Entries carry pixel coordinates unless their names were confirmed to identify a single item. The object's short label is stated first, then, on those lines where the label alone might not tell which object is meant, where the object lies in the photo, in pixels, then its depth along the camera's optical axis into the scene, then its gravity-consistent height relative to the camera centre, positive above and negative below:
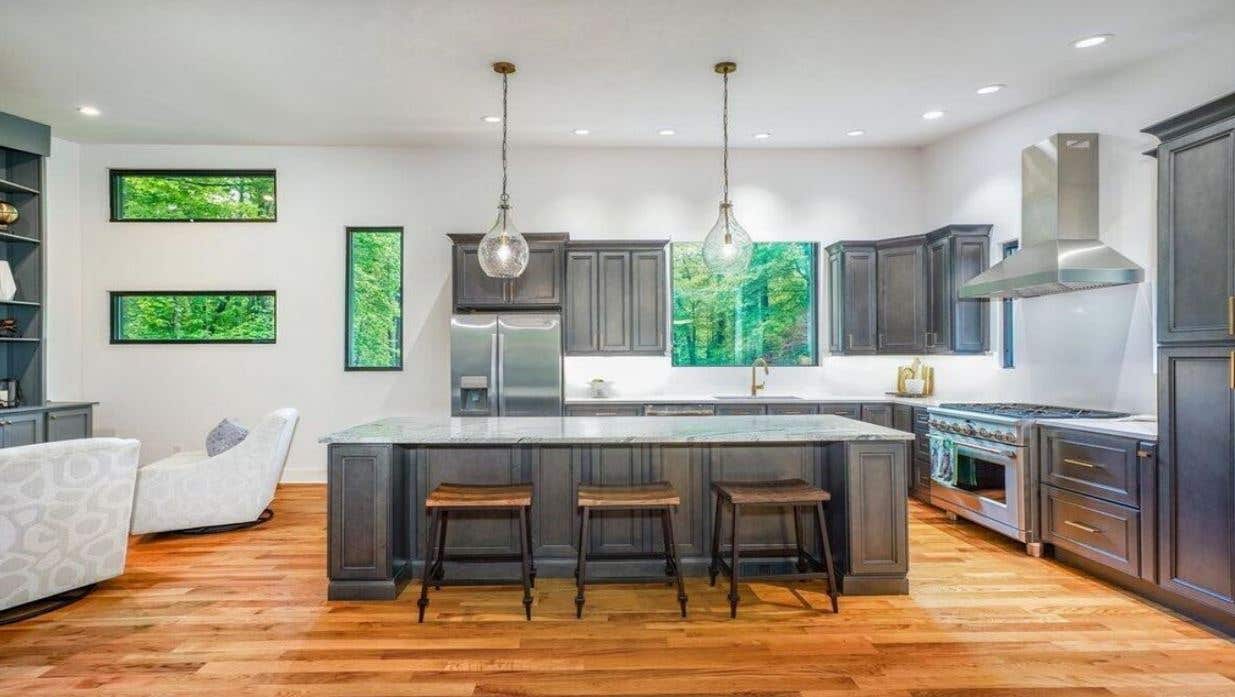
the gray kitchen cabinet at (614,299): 5.48 +0.50
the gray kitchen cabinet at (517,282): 5.31 +0.65
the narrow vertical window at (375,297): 5.84 +0.56
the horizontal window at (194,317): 5.75 +0.37
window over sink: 6.00 +0.44
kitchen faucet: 5.82 -0.31
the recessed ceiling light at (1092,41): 3.61 +1.90
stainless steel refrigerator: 5.12 -0.07
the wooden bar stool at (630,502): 2.78 -0.69
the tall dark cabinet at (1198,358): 2.66 -0.03
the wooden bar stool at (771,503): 2.82 -0.73
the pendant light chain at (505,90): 4.19 +1.92
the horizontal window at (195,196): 5.76 +1.54
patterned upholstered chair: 2.74 -0.79
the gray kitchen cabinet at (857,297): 5.55 +0.53
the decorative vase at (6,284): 4.57 +0.55
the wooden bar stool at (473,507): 2.79 -0.71
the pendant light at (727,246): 3.47 +0.63
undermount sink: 5.34 -0.40
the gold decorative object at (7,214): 4.64 +1.10
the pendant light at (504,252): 3.58 +0.62
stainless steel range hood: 3.80 +0.86
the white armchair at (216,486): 4.04 -0.91
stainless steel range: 3.75 -0.72
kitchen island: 3.03 -0.68
